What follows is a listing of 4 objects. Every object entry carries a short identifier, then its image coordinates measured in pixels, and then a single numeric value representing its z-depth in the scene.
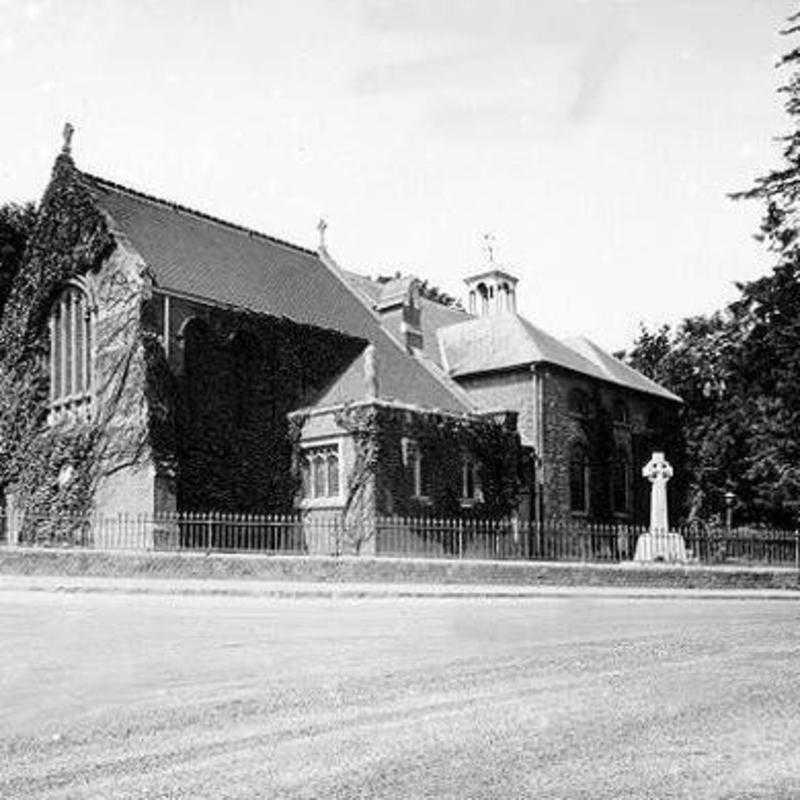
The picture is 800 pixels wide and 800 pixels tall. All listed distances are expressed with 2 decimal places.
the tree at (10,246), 41.28
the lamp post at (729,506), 43.86
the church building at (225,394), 28.94
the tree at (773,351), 28.62
